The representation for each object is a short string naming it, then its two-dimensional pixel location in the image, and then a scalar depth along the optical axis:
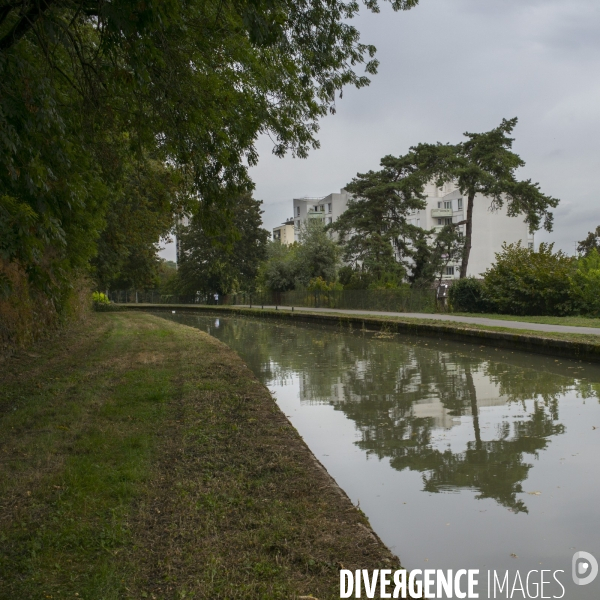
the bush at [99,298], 53.18
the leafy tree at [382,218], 41.84
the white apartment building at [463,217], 71.75
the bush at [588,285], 23.22
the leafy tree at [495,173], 34.38
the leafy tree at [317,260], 55.19
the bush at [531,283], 25.00
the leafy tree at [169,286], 76.12
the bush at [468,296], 29.67
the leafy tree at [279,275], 56.59
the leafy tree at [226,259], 66.94
